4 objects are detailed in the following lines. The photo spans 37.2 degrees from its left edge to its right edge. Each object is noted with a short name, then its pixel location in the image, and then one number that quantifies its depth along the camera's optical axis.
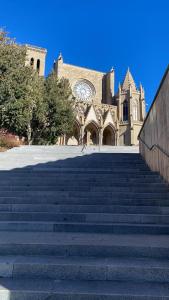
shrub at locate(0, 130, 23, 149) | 13.60
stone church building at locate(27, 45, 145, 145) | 40.72
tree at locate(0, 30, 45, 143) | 14.68
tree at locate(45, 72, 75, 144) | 22.55
